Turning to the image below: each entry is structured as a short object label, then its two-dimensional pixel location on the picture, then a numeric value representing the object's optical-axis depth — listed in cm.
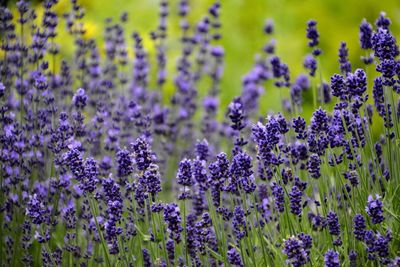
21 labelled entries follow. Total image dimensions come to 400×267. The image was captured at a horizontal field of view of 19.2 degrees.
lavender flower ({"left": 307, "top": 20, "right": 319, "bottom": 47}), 637
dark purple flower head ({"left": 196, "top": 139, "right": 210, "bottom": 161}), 543
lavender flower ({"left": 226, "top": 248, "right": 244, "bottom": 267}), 460
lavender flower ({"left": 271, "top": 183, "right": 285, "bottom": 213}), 480
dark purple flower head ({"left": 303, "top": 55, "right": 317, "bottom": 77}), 629
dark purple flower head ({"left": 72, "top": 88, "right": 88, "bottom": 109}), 561
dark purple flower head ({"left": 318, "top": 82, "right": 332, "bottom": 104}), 676
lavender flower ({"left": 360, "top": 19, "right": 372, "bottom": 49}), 587
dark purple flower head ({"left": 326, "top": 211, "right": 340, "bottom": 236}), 446
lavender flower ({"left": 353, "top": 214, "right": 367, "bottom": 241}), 427
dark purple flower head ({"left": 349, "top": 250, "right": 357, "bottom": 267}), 450
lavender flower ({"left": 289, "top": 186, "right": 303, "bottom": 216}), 443
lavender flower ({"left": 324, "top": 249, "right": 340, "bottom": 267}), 381
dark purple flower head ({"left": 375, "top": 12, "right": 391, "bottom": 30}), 574
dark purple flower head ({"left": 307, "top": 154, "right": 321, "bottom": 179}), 472
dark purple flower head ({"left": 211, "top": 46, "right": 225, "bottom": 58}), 1041
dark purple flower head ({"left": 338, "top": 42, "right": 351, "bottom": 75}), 613
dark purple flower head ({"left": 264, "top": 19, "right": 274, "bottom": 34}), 881
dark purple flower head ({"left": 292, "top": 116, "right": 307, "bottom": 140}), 479
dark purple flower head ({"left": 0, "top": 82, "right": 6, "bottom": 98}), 543
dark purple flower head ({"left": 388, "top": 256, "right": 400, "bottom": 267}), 387
